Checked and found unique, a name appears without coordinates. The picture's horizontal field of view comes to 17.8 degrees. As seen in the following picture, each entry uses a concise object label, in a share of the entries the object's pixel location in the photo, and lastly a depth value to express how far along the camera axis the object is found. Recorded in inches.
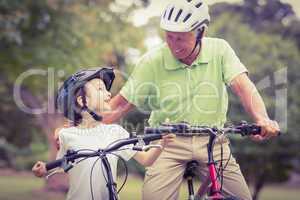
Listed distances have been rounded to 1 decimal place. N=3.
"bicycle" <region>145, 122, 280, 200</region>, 175.6
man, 201.5
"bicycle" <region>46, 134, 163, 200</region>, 177.1
